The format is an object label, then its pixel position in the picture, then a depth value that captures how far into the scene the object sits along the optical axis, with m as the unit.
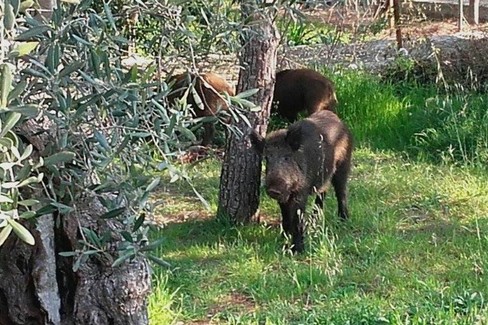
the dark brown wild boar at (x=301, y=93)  15.47
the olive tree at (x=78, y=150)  4.10
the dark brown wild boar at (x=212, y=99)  14.45
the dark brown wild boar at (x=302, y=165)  11.01
